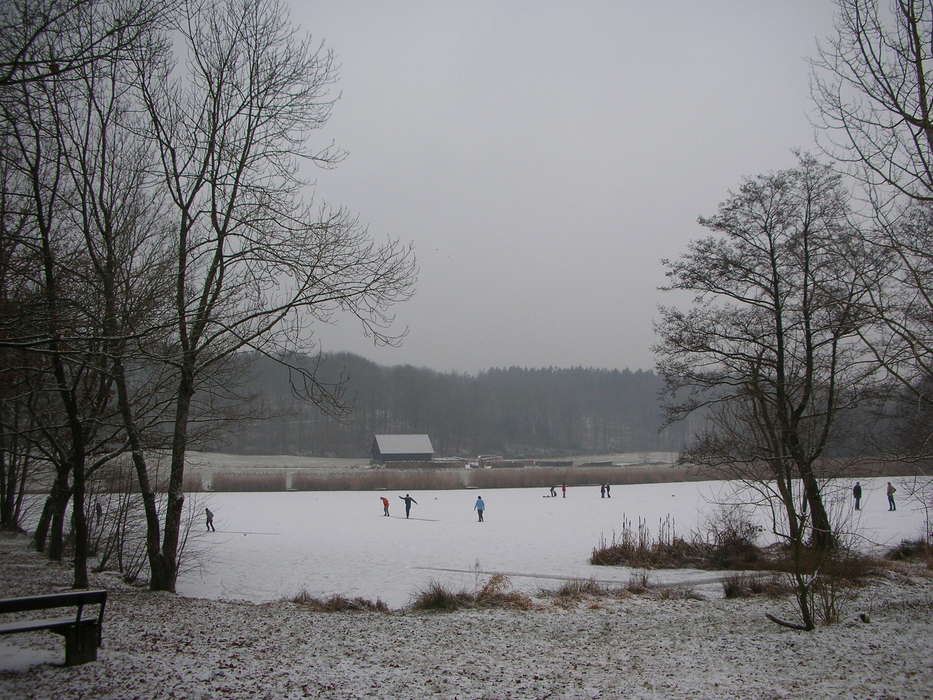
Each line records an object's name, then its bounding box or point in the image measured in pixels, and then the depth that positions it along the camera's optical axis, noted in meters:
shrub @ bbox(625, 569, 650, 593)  14.24
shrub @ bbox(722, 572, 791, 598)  13.29
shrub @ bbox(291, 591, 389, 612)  12.05
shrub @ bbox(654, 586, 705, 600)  13.48
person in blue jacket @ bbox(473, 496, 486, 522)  33.94
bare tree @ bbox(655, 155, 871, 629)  15.98
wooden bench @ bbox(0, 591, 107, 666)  6.50
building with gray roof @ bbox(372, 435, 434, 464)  88.62
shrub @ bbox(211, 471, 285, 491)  53.94
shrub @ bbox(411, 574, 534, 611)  12.04
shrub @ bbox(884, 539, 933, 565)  18.69
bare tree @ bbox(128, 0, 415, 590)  12.02
